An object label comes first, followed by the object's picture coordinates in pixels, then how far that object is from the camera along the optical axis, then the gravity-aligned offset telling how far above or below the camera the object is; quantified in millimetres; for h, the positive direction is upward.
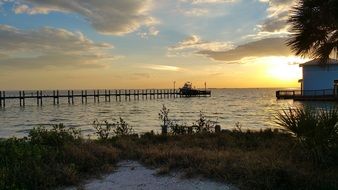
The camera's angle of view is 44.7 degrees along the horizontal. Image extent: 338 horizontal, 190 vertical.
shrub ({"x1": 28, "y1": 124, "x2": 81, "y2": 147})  10461 -1367
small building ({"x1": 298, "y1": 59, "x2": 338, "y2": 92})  66562 +1185
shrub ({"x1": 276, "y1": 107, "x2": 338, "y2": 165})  8344 -995
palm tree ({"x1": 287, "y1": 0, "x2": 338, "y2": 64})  10012 +1445
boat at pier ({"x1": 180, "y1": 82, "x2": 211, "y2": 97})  117438 -1904
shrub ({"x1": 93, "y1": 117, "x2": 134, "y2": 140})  14042 -1700
